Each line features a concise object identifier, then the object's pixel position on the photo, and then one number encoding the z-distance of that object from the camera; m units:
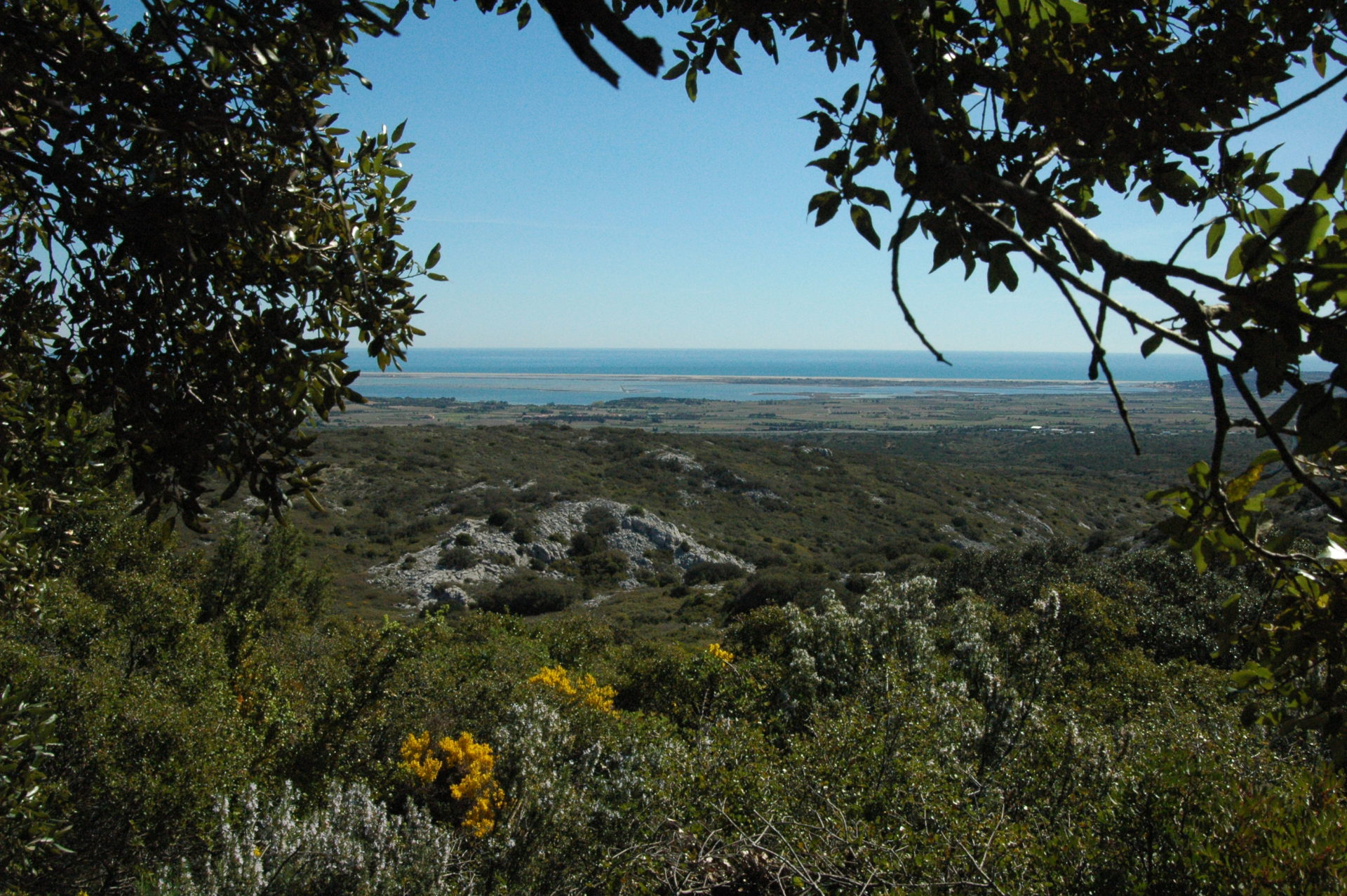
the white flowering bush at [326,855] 3.47
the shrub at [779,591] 23.30
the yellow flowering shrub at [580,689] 6.81
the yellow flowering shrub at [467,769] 4.83
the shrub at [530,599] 27.88
